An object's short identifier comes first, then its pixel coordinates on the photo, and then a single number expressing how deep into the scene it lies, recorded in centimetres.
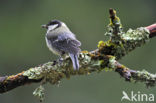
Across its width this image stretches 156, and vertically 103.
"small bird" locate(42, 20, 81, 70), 662
